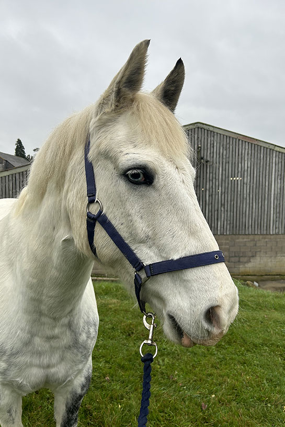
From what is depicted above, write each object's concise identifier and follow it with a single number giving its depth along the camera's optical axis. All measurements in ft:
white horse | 3.92
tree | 192.54
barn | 40.42
